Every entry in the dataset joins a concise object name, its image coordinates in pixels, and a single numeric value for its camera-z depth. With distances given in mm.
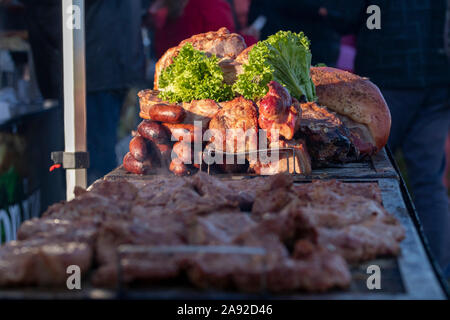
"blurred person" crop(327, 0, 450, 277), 7727
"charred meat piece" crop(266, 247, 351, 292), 2223
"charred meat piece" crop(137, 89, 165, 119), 5062
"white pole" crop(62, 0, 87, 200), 4984
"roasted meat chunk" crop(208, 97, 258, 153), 4430
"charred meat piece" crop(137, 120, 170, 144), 4672
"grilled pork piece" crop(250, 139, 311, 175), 4383
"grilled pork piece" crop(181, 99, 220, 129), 4645
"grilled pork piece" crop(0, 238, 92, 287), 2262
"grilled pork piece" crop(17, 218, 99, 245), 2531
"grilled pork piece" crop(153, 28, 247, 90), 5359
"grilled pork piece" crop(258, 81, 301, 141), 4363
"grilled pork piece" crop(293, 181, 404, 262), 2568
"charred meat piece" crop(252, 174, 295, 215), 3045
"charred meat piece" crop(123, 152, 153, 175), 4599
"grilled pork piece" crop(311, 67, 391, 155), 5273
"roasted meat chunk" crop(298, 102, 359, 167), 4645
